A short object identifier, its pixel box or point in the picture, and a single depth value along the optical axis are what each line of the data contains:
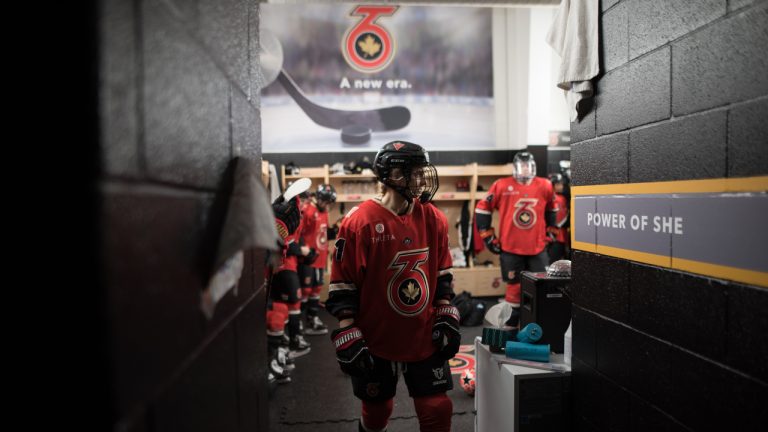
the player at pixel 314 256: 5.75
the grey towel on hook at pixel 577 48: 2.09
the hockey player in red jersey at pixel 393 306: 2.29
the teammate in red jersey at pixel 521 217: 5.25
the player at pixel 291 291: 4.64
